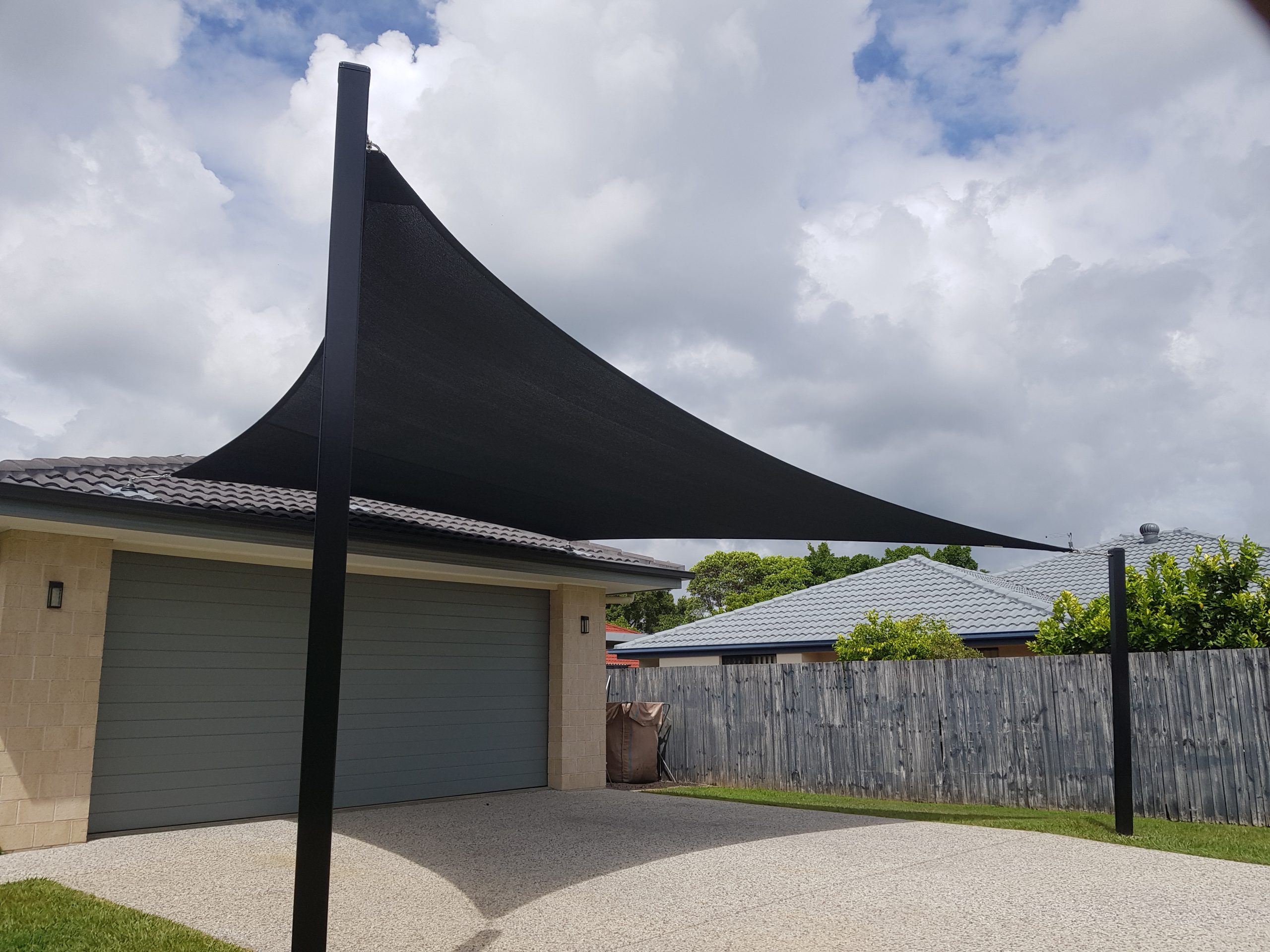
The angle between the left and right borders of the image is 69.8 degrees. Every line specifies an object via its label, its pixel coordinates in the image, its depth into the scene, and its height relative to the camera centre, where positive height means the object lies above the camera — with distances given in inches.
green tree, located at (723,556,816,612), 1599.4 +84.5
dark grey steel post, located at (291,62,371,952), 137.6 +17.3
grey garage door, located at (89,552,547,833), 304.0 -23.9
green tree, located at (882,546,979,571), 1690.5 +136.1
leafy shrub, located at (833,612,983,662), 478.0 -6.6
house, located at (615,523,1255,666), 627.5 +17.4
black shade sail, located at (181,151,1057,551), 189.9 +53.2
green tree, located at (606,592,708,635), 1637.6 +30.5
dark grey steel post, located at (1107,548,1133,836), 300.8 -17.6
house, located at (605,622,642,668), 1002.1 -12.2
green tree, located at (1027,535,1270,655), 366.6 +9.7
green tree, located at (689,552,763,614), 1652.3 +96.2
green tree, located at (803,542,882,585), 1656.0 +119.7
